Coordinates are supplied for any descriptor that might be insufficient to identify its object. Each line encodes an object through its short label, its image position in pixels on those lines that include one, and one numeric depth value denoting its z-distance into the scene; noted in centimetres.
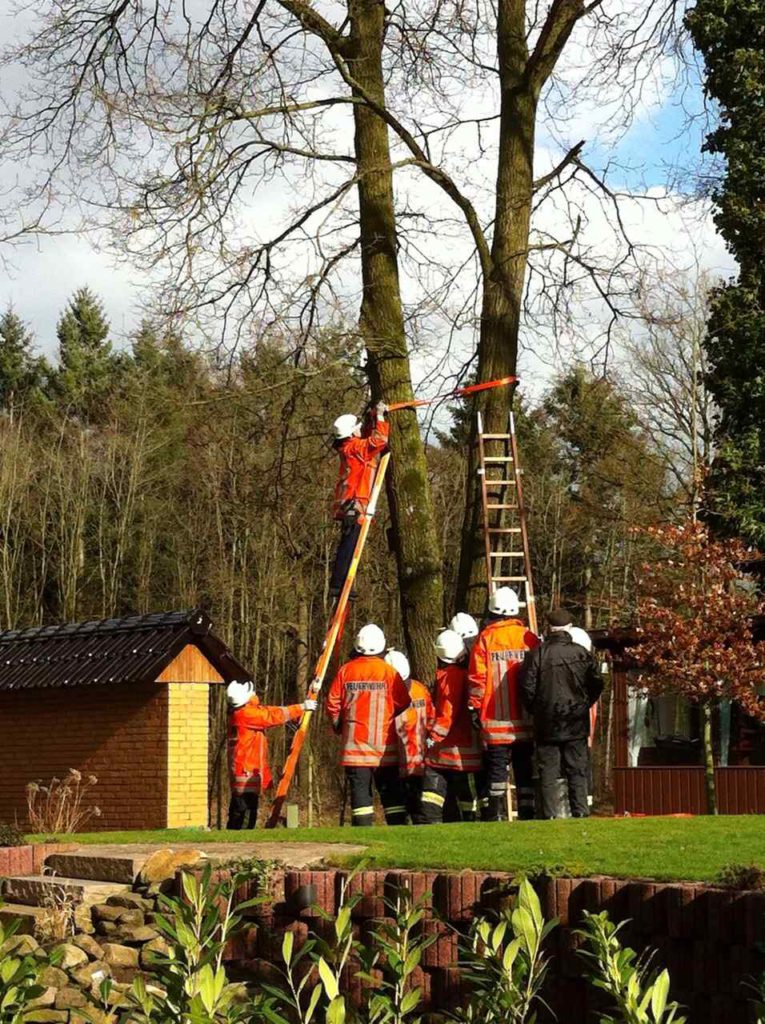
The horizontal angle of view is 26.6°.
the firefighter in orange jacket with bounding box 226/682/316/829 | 1666
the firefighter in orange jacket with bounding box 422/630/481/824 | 1356
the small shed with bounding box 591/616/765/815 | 2575
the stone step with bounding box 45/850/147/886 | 1113
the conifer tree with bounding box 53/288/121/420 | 5225
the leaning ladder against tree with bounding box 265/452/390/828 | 1570
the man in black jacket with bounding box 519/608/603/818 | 1300
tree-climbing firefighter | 1594
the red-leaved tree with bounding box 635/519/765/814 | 2222
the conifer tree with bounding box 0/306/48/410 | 5397
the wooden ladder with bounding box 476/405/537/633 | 1681
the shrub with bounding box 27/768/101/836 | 1728
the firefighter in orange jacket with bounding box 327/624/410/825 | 1373
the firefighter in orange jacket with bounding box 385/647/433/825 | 1389
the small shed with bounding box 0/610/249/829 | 1952
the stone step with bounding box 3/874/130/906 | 1095
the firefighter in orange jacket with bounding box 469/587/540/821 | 1317
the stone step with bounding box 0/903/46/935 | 1094
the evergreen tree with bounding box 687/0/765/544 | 3112
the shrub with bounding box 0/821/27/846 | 1310
